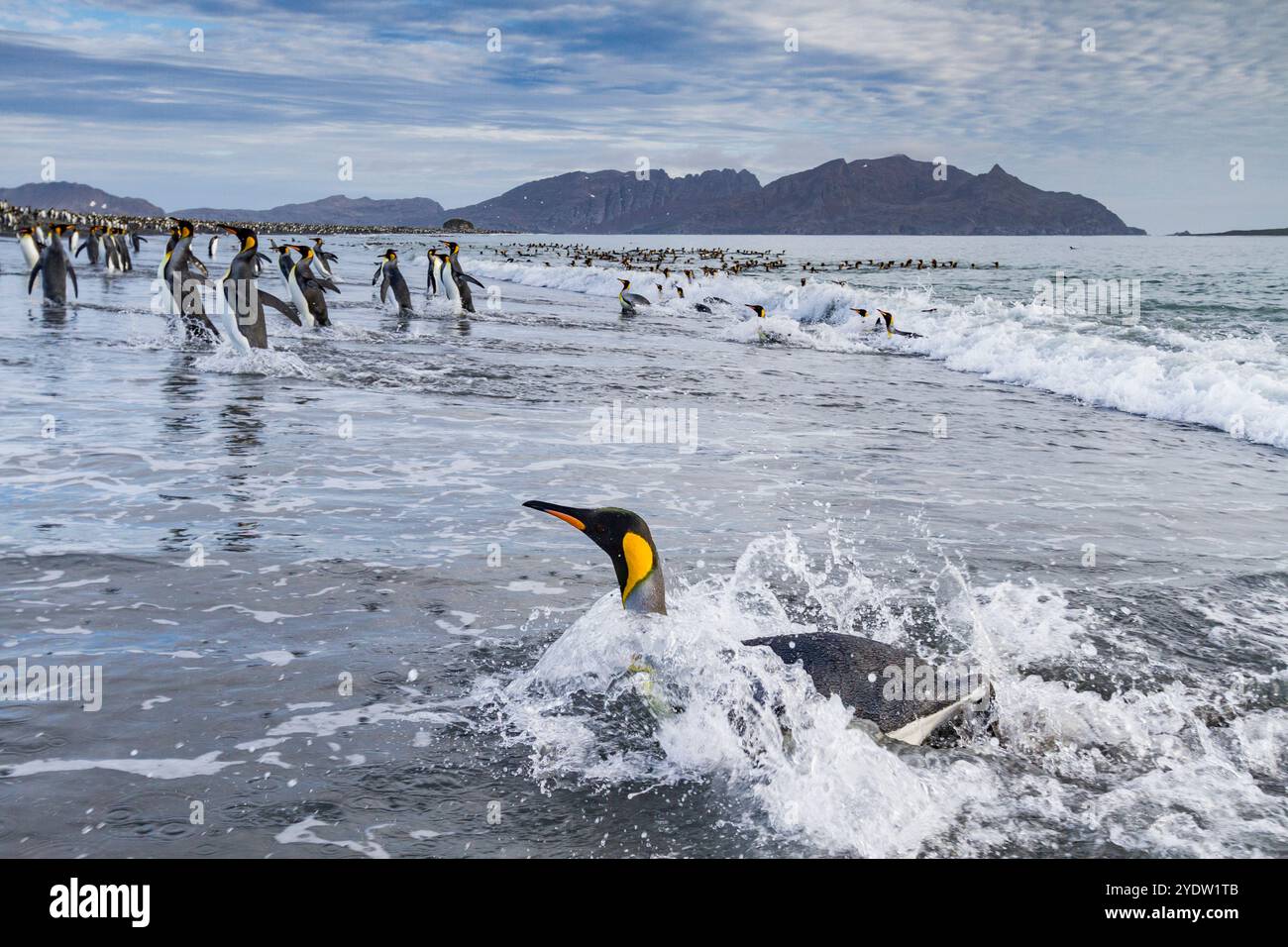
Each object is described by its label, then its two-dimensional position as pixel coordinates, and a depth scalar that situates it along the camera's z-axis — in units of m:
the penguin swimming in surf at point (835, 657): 4.07
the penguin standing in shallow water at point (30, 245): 28.59
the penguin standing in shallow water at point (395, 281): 24.62
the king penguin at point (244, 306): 14.94
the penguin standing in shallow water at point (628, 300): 30.06
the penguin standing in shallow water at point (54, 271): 21.69
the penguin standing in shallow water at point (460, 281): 26.78
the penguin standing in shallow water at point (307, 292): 19.00
